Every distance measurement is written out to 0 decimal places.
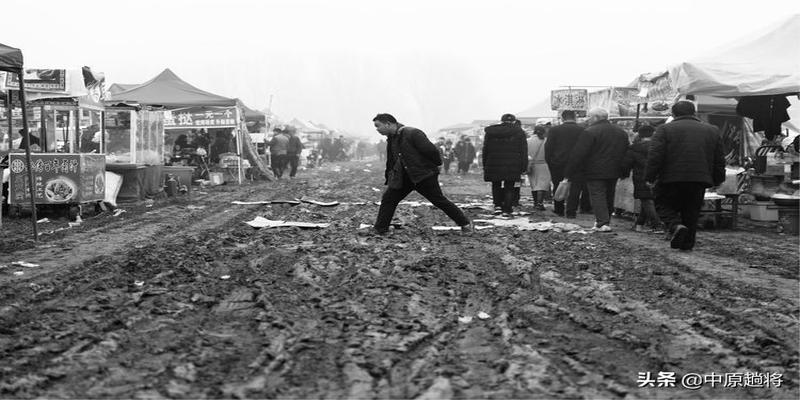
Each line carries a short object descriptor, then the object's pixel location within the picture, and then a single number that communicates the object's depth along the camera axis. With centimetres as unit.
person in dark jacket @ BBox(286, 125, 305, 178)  2686
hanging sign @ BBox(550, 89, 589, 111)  1861
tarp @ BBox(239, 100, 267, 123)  2942
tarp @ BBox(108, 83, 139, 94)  2481
